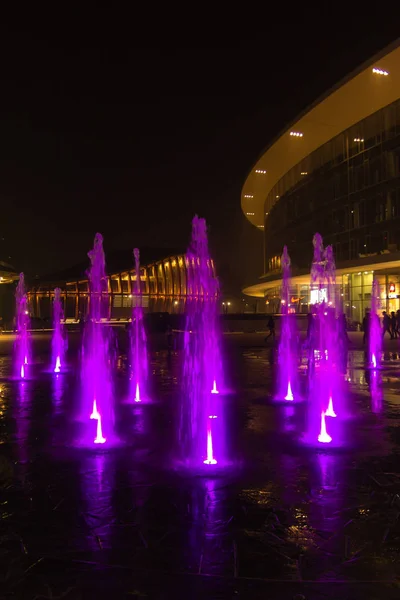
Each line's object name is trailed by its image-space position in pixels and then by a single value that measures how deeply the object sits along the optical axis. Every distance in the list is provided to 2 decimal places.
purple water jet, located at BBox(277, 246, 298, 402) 12.02
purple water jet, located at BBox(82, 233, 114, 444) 8.93
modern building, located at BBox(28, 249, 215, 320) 62.34
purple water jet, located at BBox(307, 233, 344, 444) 8.88
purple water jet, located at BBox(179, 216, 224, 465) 7.04
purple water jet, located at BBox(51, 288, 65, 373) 18.19
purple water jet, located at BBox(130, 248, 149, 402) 12.09
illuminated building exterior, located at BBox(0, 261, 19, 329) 50.62
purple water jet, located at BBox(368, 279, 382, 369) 18.63
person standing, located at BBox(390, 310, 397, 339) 31.64
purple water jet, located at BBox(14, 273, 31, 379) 16.39
